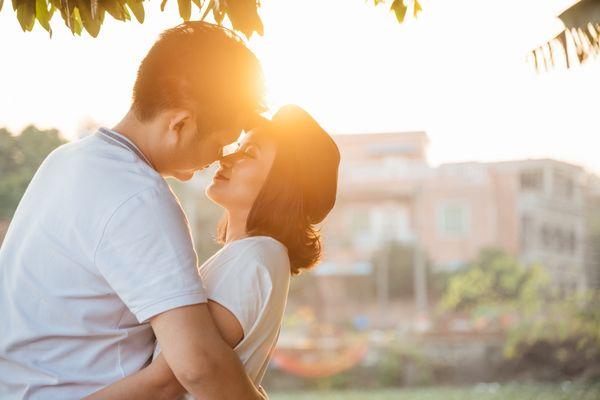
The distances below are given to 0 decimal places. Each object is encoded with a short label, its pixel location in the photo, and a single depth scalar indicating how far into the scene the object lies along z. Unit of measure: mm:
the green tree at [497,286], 27422
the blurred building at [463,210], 40125
